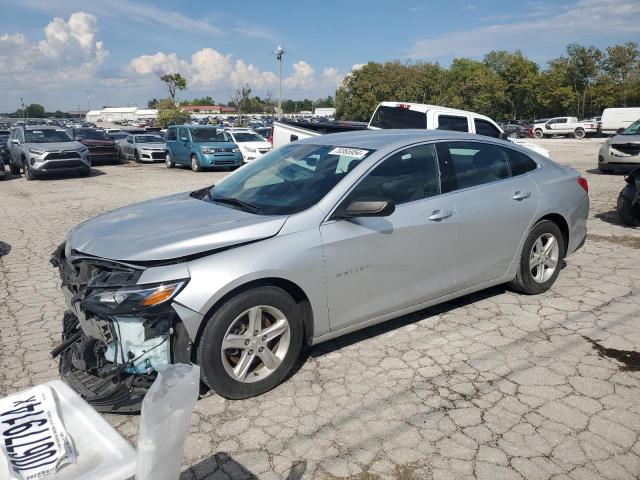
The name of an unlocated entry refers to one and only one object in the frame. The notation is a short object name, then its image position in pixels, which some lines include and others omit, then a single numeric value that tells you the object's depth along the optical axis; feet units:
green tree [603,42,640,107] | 167.02
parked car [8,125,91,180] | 52.60
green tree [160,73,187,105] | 231.09
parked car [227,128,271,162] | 63.98
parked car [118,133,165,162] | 73.61
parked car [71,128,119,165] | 69.56
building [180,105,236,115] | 459.73
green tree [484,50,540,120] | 185.06
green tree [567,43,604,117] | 173.06
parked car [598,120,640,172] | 44.50
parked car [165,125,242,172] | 59.21
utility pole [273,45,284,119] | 135.74
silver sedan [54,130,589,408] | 10.09
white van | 113.29
